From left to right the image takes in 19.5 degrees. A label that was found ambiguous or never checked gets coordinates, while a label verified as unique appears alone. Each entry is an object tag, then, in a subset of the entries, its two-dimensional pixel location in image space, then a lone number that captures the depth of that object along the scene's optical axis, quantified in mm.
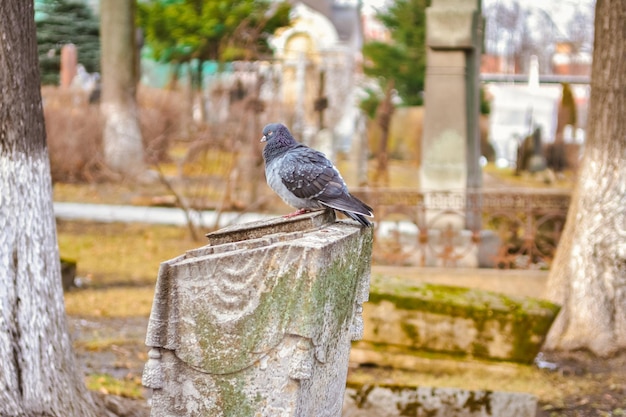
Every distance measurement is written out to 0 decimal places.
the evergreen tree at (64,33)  56176
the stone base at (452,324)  13561
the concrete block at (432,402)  11587
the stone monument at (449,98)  21041
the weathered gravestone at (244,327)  7155
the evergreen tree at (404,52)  46492
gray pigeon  8539
